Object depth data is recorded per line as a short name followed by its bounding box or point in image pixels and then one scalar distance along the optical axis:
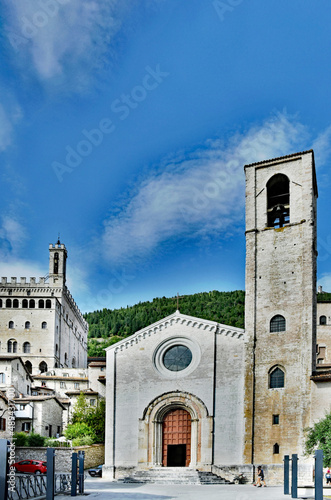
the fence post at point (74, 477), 28.28
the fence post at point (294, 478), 27.63
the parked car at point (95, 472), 43.98
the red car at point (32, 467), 38.38
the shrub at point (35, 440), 46.91
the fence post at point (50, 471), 22.59
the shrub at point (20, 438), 45.60
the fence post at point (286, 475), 30.20
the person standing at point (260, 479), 36.88
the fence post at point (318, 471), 20.44
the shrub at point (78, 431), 50.12
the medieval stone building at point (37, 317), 88.69
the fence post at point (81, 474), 29.75
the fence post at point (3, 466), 15.97
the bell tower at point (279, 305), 39.97
